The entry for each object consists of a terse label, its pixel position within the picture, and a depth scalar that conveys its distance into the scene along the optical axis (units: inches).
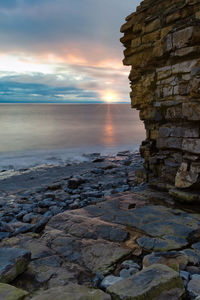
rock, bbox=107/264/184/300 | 82.6
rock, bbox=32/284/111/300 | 85.5
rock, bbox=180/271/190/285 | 101.0
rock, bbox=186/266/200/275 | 108.0
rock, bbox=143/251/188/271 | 113.5
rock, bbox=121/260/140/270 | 115.7
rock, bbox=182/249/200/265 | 116.2
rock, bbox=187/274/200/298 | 90.9
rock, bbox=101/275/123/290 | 101.8
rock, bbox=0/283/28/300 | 87.3
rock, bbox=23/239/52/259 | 127.8
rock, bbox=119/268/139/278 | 108.8
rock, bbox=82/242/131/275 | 115.7
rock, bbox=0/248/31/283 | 103.3
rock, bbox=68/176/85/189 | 312.0
